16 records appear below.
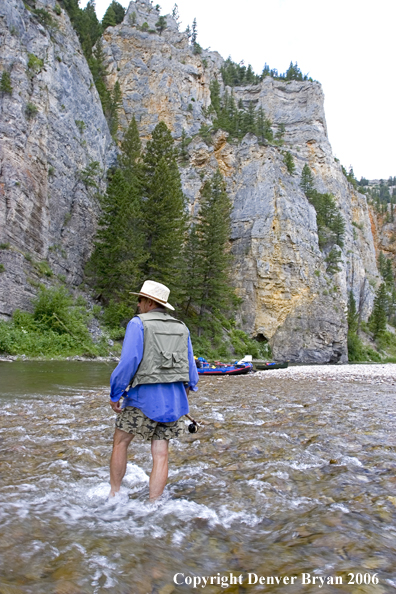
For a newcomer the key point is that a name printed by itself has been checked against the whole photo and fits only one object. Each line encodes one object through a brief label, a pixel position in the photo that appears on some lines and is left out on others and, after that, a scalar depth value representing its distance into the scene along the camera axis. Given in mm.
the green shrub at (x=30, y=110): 27594
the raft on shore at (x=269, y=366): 25086
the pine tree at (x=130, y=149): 38875
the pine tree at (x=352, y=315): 55269
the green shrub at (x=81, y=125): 34141
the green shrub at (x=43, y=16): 31906
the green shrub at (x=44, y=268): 24984
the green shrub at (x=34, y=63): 28984
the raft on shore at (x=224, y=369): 19312
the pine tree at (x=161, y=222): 28906
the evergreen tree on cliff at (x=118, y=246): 27312
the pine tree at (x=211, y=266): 34688
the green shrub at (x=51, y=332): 19109
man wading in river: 3232
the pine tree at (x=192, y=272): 33562
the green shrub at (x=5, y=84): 25859
